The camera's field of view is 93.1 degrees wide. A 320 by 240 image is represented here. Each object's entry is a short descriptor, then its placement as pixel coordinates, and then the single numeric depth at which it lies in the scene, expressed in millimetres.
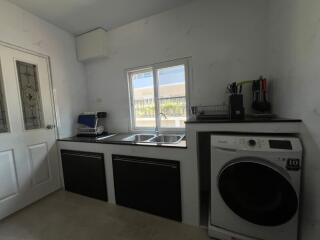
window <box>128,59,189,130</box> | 2195
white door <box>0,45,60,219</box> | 1791
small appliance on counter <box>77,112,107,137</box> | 2431
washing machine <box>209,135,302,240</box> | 1068
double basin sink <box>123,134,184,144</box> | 2089
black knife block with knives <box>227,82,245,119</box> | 1486
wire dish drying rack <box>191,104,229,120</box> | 1567
